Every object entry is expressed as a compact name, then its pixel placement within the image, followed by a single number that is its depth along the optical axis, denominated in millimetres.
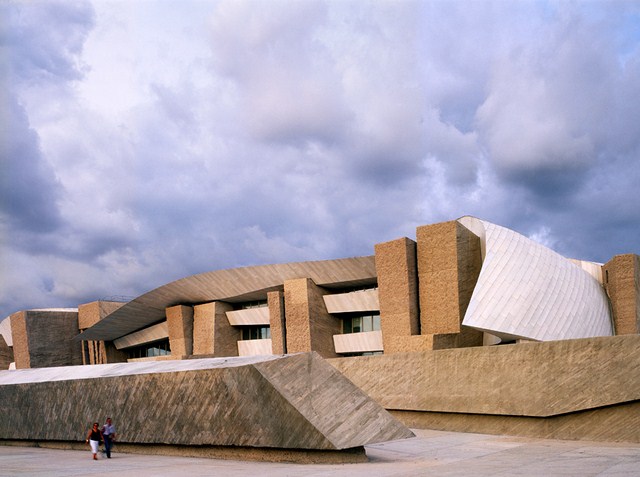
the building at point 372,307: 23312
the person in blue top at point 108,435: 14898
